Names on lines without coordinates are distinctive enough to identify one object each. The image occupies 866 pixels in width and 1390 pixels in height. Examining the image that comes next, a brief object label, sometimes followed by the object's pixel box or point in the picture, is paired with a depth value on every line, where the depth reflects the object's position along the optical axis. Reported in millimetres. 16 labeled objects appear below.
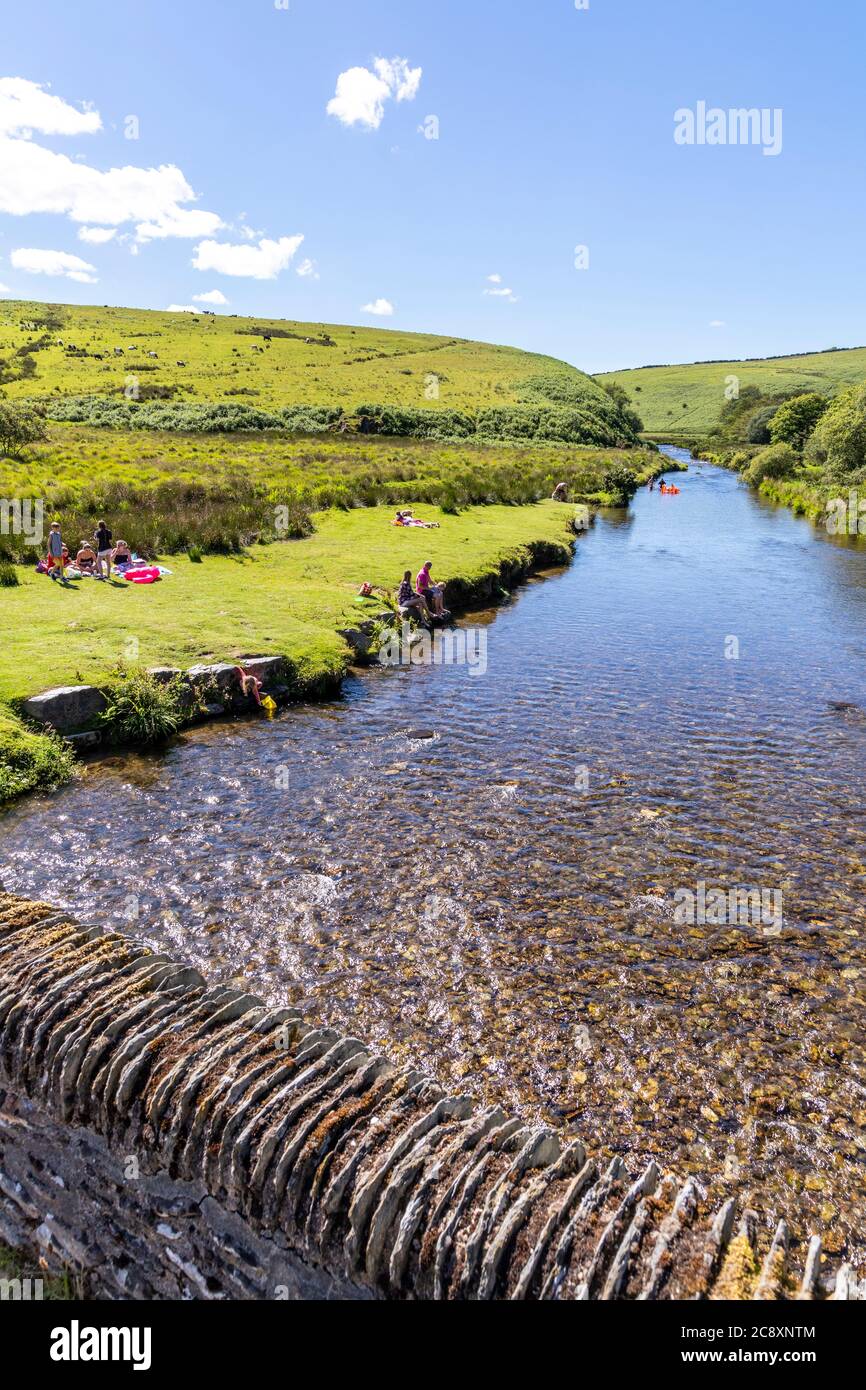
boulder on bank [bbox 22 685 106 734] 14695
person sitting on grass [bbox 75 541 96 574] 24906
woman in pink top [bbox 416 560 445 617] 25672
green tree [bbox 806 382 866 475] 60375
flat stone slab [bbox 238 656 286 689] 18202
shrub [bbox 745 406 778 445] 129250
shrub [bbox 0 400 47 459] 49250
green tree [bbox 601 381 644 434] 168375
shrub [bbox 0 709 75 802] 13320
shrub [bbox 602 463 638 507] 64281
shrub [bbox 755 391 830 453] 109875
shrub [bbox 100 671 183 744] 15656
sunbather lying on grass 37344
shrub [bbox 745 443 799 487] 79812
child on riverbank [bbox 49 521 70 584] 24003
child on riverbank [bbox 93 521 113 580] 25047
